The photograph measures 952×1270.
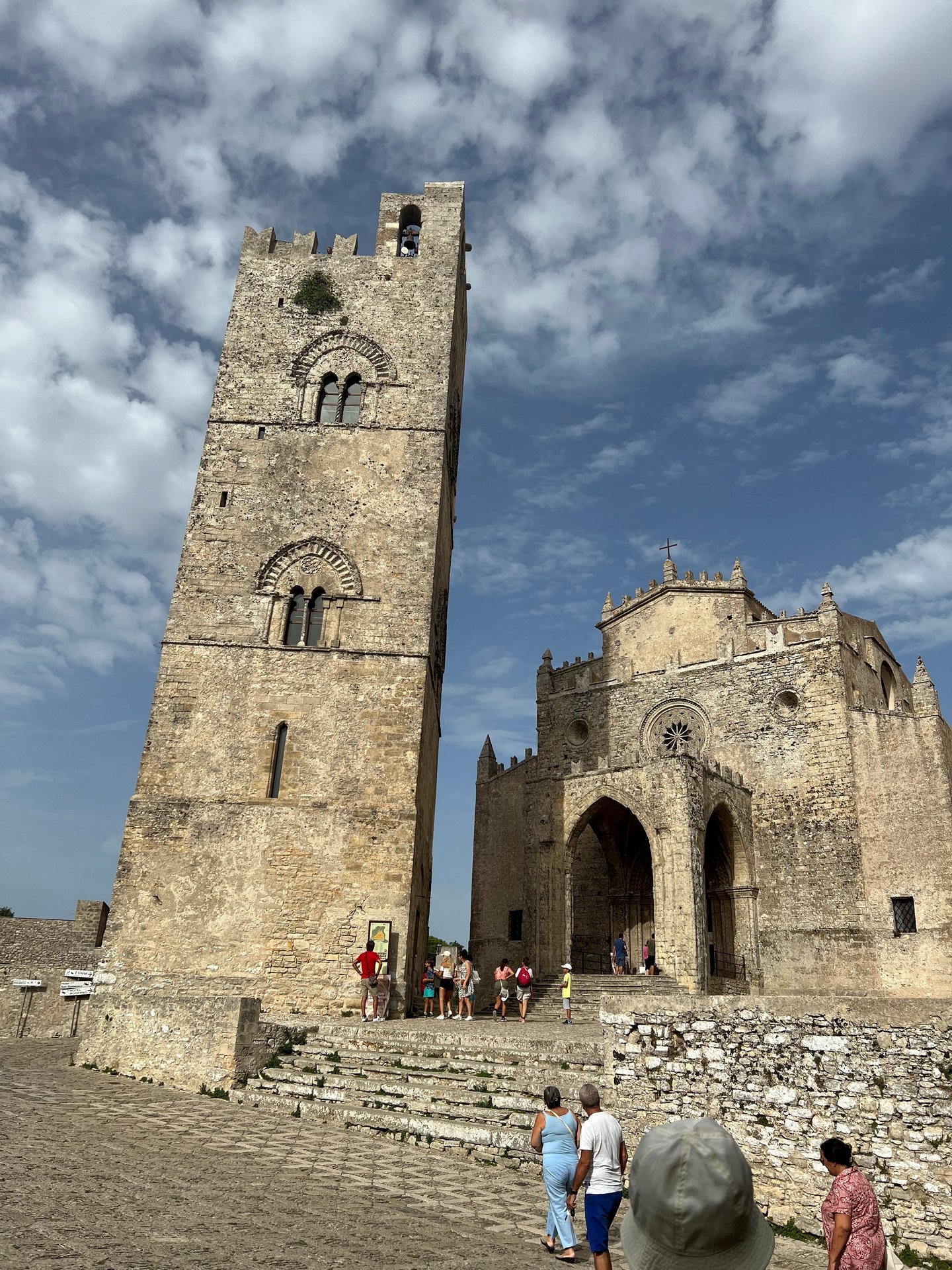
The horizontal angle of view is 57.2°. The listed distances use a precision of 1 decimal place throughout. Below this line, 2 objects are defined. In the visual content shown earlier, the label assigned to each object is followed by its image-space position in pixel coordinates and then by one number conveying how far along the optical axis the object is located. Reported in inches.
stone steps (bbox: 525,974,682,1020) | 713.0
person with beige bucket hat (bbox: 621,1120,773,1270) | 88.1
